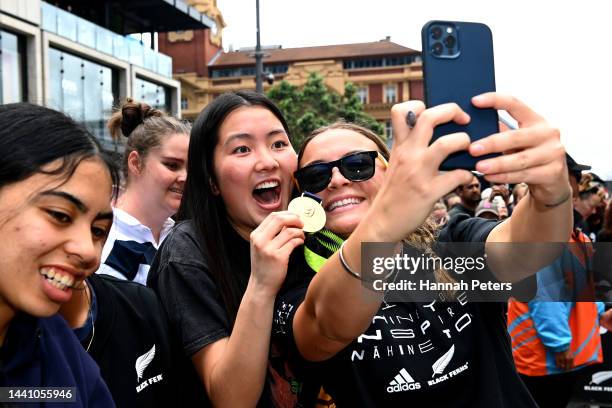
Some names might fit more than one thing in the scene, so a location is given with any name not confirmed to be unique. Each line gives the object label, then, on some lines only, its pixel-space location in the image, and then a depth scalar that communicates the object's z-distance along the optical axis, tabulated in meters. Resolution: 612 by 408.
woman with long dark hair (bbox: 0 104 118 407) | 1.43
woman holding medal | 1.83
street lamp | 15.63
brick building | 55.28
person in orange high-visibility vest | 4.17
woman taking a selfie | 1.29
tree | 35.87
